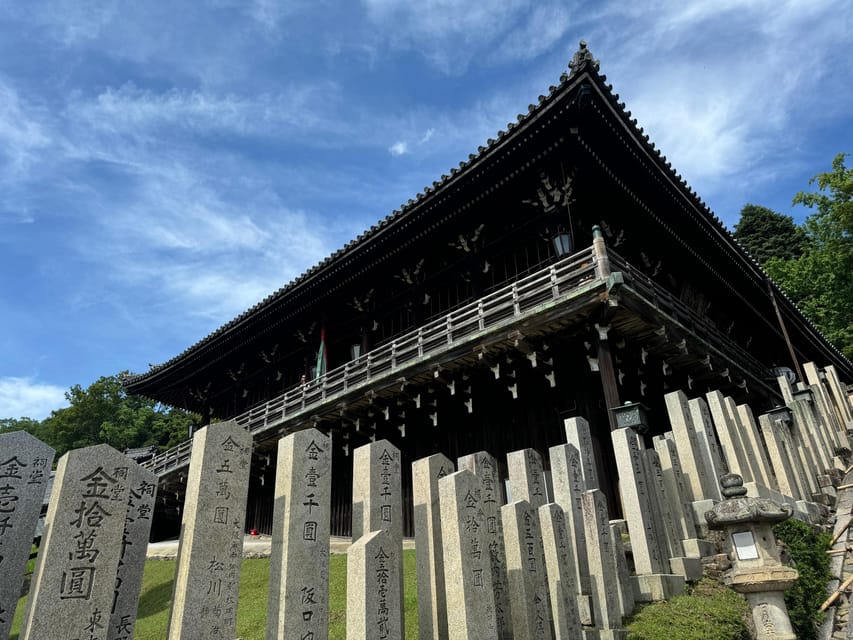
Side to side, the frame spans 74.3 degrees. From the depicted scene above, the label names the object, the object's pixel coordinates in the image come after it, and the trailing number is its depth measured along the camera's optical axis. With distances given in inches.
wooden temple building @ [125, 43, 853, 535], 433.1
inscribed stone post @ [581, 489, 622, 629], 218.2
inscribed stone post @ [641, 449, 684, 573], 264.2
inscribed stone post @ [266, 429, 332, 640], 147.3
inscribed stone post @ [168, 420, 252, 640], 140.9
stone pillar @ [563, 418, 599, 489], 274.8
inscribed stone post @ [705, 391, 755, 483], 309.6
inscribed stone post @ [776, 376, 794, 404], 480.7
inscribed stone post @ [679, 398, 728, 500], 299.0
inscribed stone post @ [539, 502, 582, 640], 204.7
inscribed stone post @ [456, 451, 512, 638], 203.6
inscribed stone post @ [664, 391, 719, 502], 294.4
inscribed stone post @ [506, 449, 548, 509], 237.6
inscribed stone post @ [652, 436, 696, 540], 277.0
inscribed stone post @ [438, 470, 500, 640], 170.7
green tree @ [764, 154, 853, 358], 983.6
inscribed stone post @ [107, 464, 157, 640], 194.5
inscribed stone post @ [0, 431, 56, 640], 187.8
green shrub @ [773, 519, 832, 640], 228.7
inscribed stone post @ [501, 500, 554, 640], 194.5
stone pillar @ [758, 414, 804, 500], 349.7
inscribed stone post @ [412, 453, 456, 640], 194.7
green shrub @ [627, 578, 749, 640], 206.5
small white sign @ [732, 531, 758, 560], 212.2
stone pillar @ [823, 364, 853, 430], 608.4
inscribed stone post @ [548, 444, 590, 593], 231.5
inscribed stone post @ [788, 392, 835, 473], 441.4
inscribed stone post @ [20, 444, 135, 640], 127.6
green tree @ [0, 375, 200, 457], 1705.2
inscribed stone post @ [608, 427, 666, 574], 249.9
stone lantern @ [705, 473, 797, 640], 203.2
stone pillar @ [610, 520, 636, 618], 229.1
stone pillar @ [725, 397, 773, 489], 326.6
